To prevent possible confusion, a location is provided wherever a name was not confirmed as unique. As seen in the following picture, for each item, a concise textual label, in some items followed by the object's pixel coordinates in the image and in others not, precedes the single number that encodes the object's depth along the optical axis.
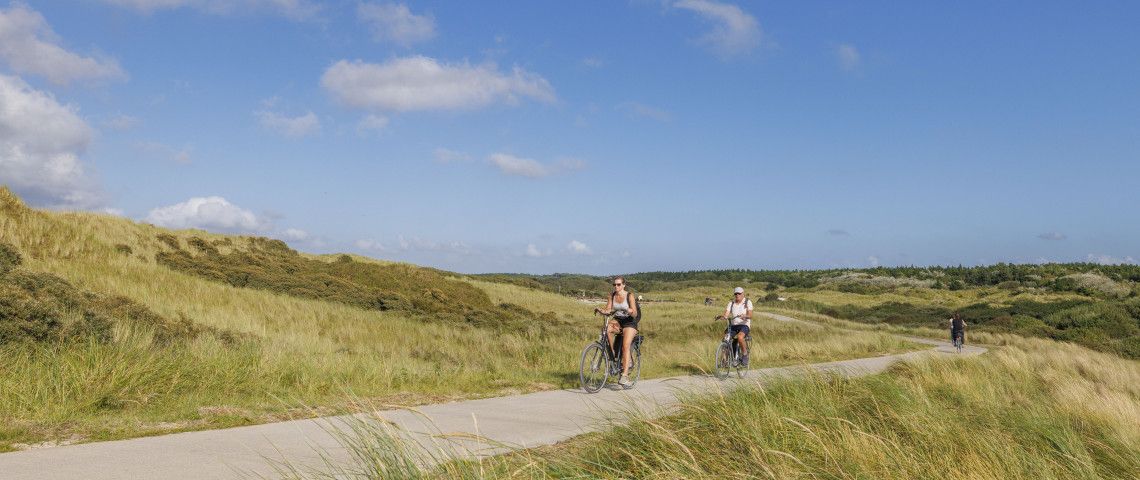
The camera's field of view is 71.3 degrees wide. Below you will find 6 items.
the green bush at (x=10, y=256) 16.52
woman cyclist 12.34
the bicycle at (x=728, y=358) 15.00
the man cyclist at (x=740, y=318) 15.33
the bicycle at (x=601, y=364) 12.27
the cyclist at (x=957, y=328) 31.45
